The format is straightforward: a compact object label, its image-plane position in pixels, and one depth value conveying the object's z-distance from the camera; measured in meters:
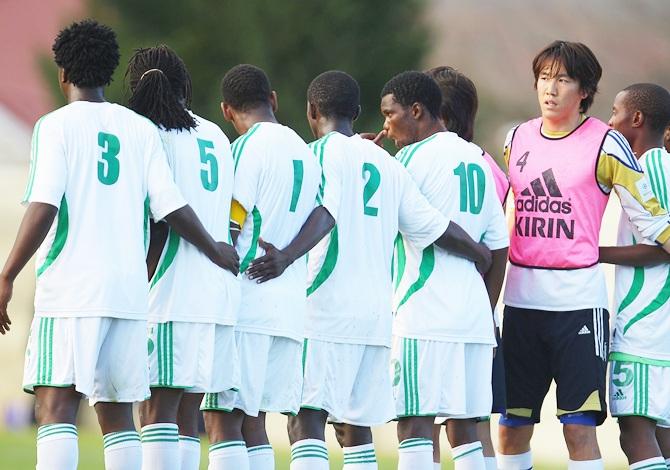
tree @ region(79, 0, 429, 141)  86.19
